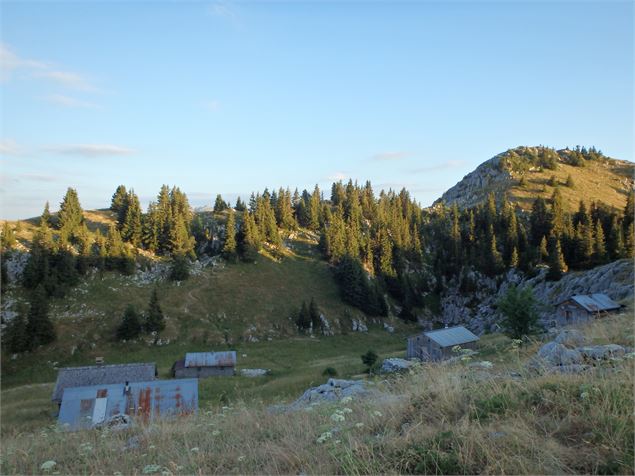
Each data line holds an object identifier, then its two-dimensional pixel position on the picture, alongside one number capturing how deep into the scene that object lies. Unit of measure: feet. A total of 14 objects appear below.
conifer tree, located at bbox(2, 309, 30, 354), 172.87
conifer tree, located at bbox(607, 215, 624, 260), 238.68
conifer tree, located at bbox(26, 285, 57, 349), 177.47
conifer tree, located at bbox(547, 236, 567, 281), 244.63
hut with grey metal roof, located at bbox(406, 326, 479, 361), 156.04
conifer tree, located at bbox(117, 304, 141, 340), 194.18
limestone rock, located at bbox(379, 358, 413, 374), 113.70
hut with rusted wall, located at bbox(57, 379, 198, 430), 92.58
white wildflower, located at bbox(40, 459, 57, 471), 20.66
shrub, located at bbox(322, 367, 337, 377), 144.13
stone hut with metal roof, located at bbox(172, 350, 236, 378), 166.50
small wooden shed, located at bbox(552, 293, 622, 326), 152.97
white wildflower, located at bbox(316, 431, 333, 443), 17.99
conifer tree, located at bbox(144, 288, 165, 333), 203.10
